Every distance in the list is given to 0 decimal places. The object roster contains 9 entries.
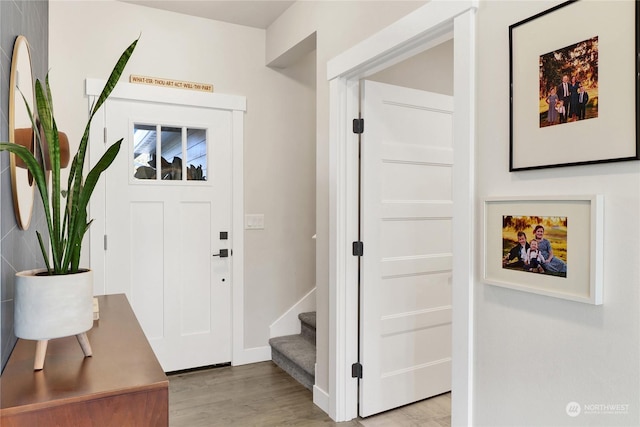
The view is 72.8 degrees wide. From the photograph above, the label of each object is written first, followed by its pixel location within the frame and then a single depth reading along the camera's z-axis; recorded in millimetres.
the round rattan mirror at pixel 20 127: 1391
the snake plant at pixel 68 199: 1228
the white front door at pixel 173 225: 3049
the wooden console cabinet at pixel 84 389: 1012
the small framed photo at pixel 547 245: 1228
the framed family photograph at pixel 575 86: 1157
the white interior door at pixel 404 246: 2514
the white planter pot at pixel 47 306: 1123
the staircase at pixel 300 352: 3006
